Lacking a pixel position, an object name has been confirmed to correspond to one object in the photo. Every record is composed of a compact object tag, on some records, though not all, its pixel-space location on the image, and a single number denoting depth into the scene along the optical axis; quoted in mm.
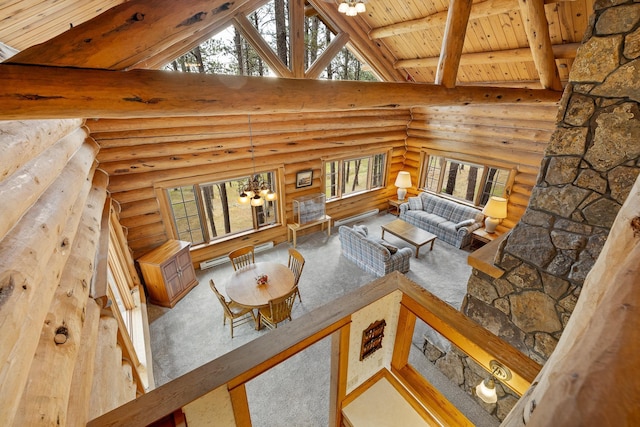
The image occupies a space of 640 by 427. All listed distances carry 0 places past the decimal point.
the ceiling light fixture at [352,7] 3547
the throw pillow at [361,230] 5507
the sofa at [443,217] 6160
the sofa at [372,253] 4932
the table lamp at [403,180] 7482
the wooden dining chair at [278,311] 3650
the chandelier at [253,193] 3871
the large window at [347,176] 6945
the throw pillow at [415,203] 7223
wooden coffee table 5750
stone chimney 2070
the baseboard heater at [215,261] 5438
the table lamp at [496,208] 5520
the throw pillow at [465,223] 6160
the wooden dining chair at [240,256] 4715
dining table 3730
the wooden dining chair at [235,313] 3693
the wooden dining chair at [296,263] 4250
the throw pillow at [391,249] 5027
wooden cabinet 4285
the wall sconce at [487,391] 2561
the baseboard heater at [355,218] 7270
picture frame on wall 6176
